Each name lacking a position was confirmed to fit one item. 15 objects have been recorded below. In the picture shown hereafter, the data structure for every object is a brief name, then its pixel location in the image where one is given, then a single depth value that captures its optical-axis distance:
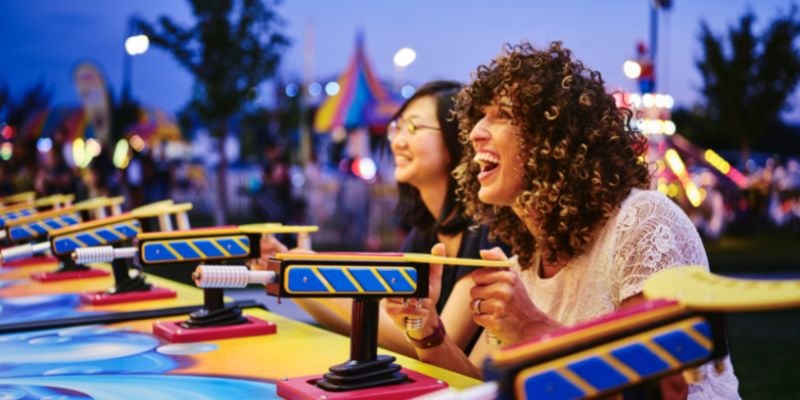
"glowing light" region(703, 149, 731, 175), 17.33
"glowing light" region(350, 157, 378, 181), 14.58
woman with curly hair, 1.98
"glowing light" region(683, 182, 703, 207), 14.44
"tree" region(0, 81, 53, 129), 37.88
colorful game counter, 1.77
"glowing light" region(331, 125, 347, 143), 27.47
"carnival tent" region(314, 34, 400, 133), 15.54
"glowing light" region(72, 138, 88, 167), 27.02
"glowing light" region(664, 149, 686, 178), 14.33
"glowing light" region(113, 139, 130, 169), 19.42
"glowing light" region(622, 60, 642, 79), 12.91
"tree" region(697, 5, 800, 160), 21.98
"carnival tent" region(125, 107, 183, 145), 25.69
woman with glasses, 3.00
